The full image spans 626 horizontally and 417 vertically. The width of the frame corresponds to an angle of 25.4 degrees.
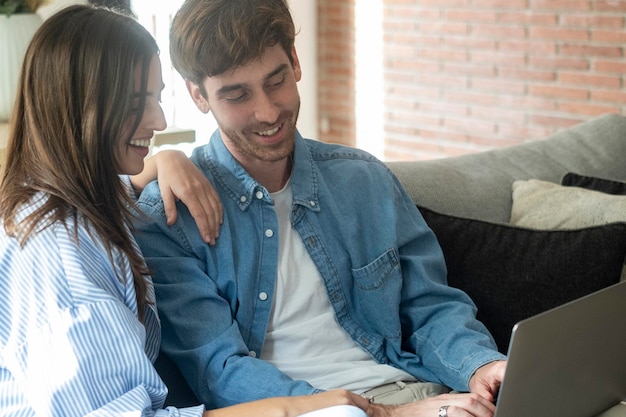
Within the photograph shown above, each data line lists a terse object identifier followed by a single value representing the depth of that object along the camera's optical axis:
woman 1.60
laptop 1.60
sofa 2.12
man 1.87
